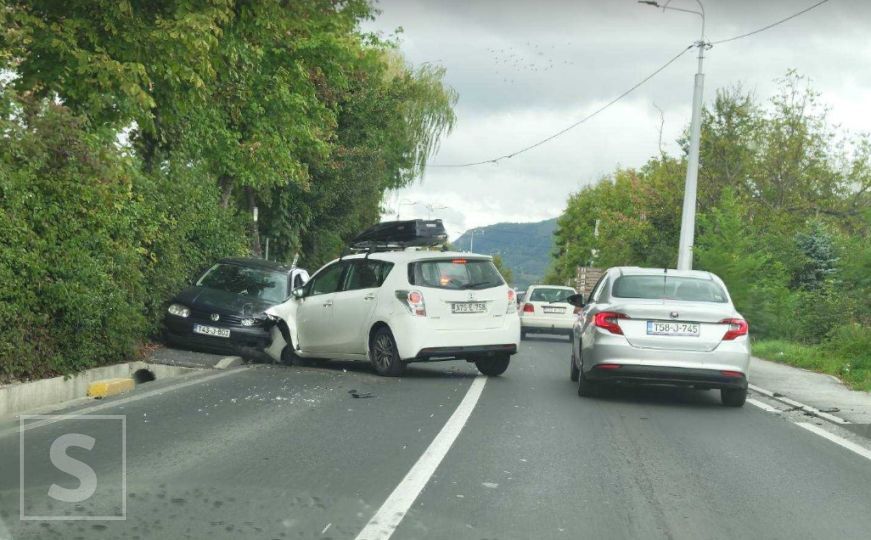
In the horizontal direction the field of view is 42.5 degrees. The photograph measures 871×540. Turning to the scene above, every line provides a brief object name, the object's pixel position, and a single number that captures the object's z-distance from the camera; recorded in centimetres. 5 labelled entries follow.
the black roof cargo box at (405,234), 2056
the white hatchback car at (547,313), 3331
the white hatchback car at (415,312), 1482
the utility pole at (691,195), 2727
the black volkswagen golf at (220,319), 1795
